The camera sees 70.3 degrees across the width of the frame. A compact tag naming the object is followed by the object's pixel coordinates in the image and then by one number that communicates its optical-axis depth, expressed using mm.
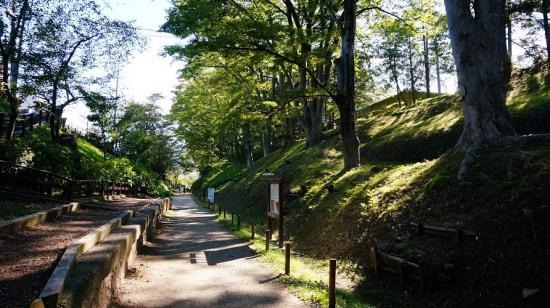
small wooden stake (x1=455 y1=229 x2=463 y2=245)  6656
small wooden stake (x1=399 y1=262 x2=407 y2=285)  6664
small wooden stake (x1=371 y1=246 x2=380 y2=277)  7387
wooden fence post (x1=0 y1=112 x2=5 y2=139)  18069
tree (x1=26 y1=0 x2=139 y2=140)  16811
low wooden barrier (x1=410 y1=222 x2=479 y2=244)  6605
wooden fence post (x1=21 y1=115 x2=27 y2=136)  22225
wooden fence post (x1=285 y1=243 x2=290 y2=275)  8281
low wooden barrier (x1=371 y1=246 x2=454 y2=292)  6125
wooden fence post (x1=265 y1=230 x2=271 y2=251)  10655
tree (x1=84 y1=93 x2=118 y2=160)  20828
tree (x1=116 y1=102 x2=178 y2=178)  44500
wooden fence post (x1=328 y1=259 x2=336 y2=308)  6074
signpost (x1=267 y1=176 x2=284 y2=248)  11547
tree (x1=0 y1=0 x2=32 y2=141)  15258
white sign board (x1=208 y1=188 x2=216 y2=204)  29781
